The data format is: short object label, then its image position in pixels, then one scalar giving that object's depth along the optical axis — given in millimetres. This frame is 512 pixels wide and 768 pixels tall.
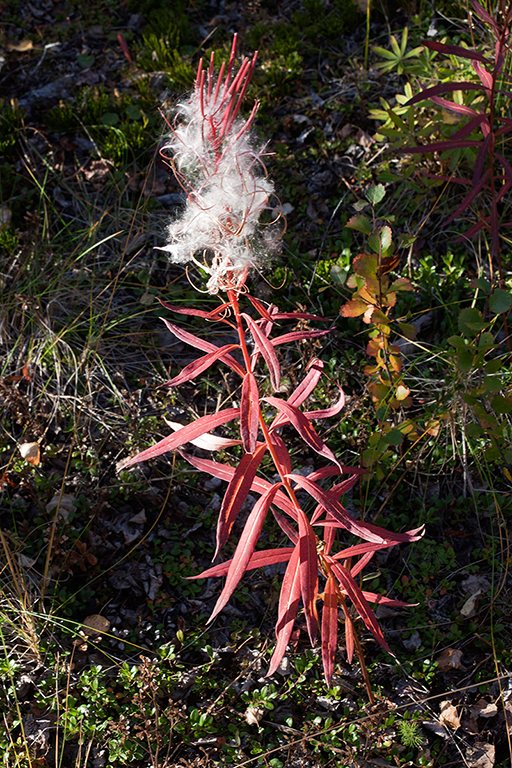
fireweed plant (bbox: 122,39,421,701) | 1596
